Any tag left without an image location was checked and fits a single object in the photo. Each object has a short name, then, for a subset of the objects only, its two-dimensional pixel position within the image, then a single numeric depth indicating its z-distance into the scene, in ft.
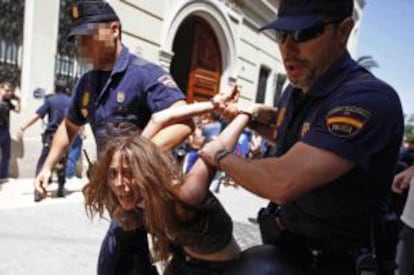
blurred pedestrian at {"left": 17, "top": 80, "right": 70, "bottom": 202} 22.67
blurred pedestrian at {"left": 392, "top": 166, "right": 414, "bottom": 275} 9.28
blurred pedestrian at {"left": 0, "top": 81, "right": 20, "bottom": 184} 22.66
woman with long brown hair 6.25
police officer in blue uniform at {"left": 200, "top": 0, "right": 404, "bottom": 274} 4.83
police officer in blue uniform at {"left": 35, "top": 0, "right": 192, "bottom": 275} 7.95
